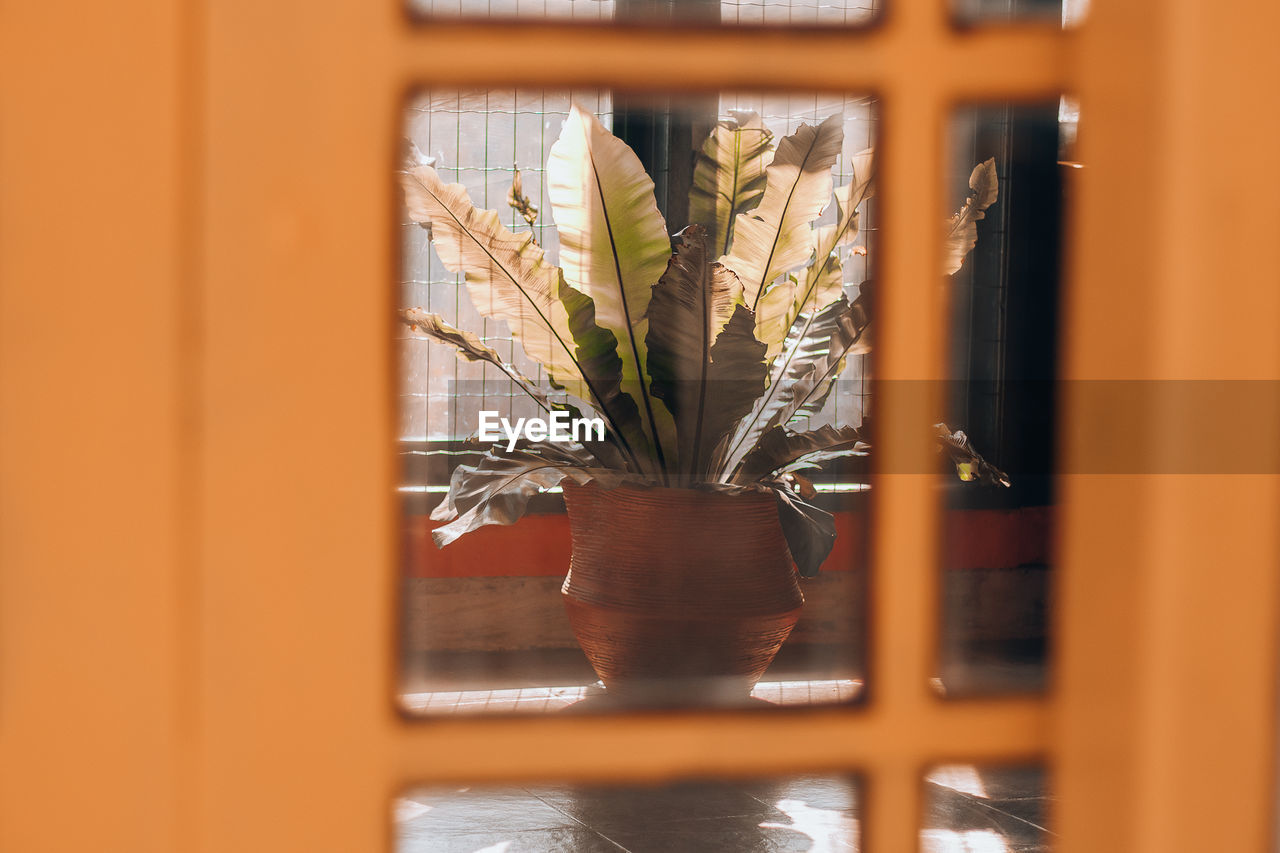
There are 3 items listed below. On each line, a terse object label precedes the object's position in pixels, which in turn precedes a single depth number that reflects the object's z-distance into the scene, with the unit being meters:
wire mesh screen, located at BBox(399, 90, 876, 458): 5.21
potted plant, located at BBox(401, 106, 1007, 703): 4.30
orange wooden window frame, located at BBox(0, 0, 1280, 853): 1.04
